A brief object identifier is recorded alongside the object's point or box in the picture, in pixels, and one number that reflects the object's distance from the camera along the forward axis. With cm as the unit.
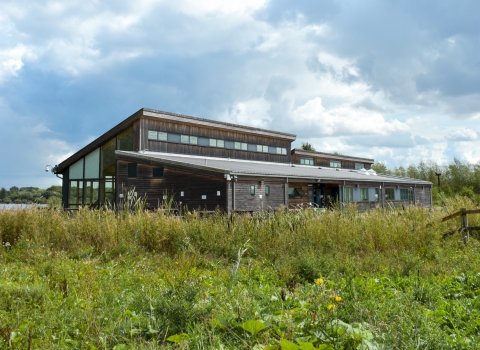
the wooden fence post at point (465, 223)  988
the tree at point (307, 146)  6434
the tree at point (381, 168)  5971
